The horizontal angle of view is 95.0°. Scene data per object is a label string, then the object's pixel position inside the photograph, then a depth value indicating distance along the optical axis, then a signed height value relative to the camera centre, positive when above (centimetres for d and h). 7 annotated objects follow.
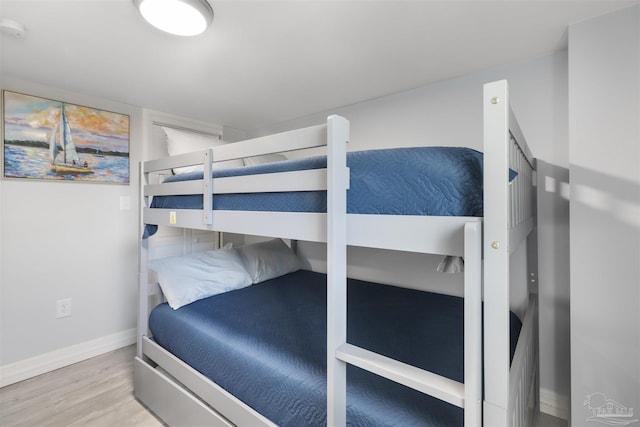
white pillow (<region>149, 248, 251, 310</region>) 189 -43
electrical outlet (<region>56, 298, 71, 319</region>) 223 -72
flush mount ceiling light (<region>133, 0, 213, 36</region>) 125 +89
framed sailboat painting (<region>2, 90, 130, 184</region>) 203 +56
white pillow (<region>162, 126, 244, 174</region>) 251 +64
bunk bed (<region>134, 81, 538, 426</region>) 74 -49
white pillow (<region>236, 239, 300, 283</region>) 242 -40
